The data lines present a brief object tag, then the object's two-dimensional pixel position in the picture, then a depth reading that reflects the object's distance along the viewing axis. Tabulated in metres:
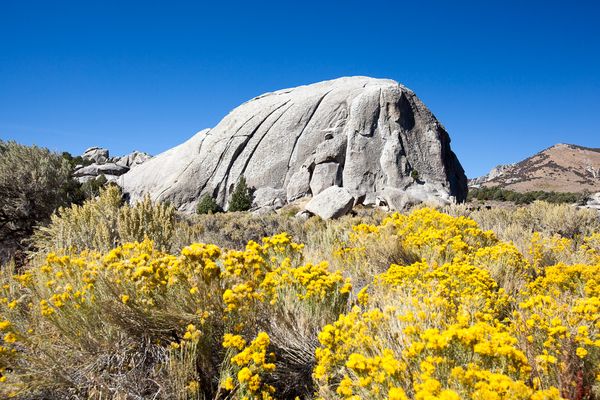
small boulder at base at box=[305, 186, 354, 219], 15.90
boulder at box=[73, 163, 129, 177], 36.12
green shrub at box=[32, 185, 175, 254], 5.71
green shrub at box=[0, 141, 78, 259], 10.87
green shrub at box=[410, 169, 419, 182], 27.57
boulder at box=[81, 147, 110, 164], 42.41
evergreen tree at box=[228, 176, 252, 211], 26.11
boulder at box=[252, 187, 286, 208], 27.80
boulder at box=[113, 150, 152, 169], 42.64
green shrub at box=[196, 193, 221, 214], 26.10
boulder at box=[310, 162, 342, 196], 27.44
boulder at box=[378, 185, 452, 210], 23.00
